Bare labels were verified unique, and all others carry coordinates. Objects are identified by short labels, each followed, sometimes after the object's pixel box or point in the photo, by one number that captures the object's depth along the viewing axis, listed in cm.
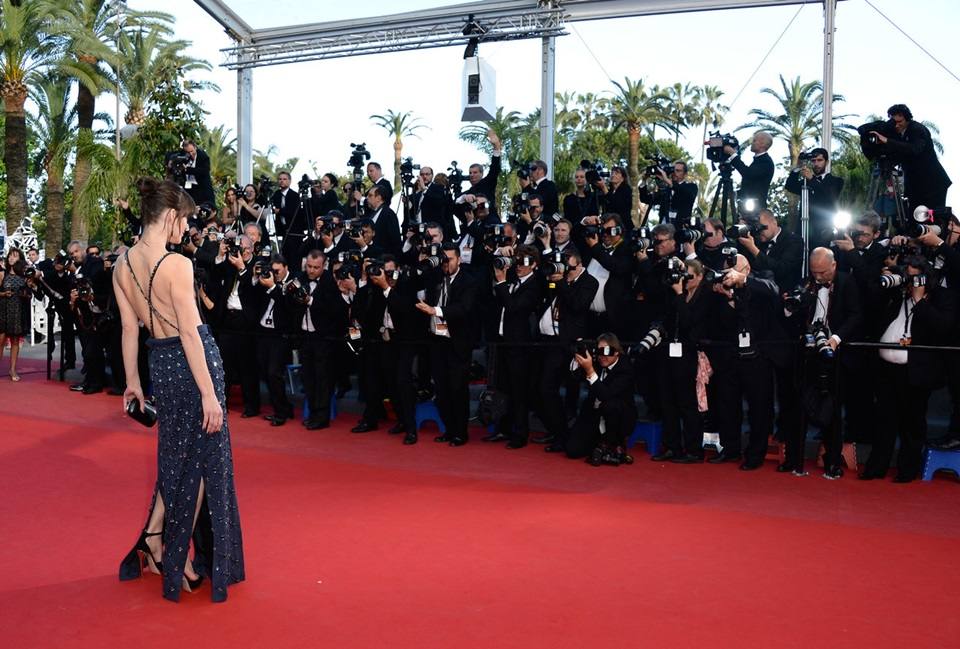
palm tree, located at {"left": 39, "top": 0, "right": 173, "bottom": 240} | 2169
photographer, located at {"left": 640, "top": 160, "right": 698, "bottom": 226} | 948
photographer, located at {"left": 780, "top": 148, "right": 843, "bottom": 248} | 883
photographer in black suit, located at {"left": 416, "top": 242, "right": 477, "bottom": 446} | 834
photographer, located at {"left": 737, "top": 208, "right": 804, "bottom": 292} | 785
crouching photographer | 734
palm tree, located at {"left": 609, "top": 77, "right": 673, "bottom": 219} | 3192
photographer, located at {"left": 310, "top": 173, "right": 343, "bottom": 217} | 1179
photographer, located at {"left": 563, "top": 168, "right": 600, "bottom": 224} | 1010
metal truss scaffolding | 1206
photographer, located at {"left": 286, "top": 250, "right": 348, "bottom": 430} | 913
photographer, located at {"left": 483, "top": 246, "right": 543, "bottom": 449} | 816
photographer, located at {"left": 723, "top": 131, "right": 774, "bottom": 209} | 916
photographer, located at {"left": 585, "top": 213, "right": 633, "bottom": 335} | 807
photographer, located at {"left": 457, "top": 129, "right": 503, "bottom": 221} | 1055
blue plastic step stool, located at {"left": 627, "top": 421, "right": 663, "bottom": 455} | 795
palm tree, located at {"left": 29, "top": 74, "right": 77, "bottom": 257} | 2536
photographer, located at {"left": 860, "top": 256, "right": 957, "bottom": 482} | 680
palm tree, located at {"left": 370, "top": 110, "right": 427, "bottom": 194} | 3759
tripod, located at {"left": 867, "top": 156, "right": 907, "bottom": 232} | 802
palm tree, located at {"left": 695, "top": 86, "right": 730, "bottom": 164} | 3647
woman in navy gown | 409
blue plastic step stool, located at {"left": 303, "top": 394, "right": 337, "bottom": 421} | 947
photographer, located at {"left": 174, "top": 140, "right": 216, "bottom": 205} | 1157
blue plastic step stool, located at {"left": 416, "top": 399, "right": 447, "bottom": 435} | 888
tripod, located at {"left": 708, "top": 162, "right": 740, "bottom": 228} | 920
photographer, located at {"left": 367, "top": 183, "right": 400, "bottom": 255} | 1044
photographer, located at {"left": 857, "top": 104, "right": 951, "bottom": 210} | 799
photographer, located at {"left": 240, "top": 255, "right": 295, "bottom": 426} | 936
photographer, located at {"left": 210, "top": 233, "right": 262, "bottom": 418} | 964
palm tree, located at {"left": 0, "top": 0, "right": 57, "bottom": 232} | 2138
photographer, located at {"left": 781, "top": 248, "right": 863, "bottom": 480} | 696
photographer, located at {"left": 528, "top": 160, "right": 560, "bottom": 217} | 1001
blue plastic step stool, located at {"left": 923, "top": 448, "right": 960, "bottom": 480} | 689
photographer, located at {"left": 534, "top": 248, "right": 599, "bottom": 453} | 786
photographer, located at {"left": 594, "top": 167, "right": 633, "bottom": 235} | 985
